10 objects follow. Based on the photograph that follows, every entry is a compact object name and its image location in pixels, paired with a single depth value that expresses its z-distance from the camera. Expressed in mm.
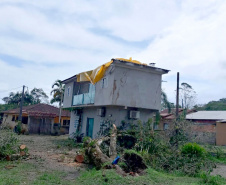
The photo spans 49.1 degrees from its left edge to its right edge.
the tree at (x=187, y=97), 29625
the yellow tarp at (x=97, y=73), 15797
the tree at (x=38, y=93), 47362
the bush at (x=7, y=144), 10297
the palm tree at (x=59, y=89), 32844
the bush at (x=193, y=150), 10969
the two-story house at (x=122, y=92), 15852
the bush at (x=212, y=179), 8089
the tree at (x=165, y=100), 22962
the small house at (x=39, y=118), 28630
